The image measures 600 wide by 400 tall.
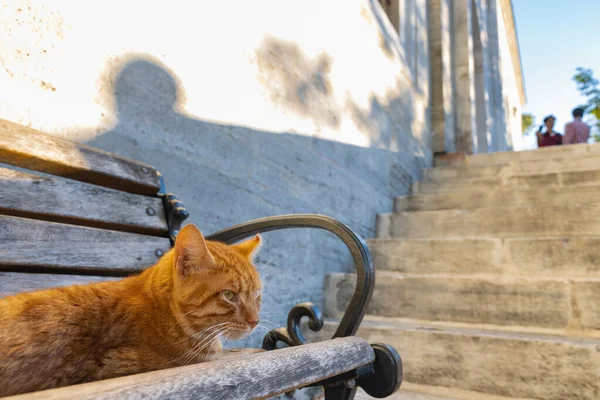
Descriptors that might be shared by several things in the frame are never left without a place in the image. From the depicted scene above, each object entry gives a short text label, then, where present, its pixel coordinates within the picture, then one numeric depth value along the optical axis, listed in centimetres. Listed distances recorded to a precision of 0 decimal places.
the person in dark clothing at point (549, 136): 880
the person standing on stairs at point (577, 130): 784
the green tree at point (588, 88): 1324
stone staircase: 189
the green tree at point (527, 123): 2197
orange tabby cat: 69
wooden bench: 93
